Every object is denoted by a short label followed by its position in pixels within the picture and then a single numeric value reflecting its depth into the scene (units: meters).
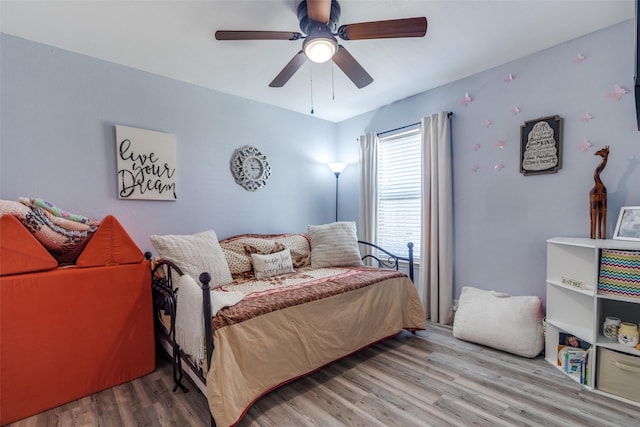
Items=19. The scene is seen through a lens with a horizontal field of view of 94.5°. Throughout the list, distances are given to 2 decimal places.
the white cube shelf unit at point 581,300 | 1.85
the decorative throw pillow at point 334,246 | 2.93
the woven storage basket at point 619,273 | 1.77
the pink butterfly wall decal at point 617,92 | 2.01
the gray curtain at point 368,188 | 3.55
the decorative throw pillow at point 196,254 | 2.12
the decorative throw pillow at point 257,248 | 2.62
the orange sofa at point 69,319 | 1.61
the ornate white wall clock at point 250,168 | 3.09
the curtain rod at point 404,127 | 2.89
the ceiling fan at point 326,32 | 1.56
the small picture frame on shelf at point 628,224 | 1.88
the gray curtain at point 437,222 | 2.87
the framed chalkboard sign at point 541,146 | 2.29
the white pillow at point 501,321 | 2.26
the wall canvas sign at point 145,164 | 2.41
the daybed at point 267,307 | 1.57
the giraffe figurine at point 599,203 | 2.00
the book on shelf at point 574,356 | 1.92
